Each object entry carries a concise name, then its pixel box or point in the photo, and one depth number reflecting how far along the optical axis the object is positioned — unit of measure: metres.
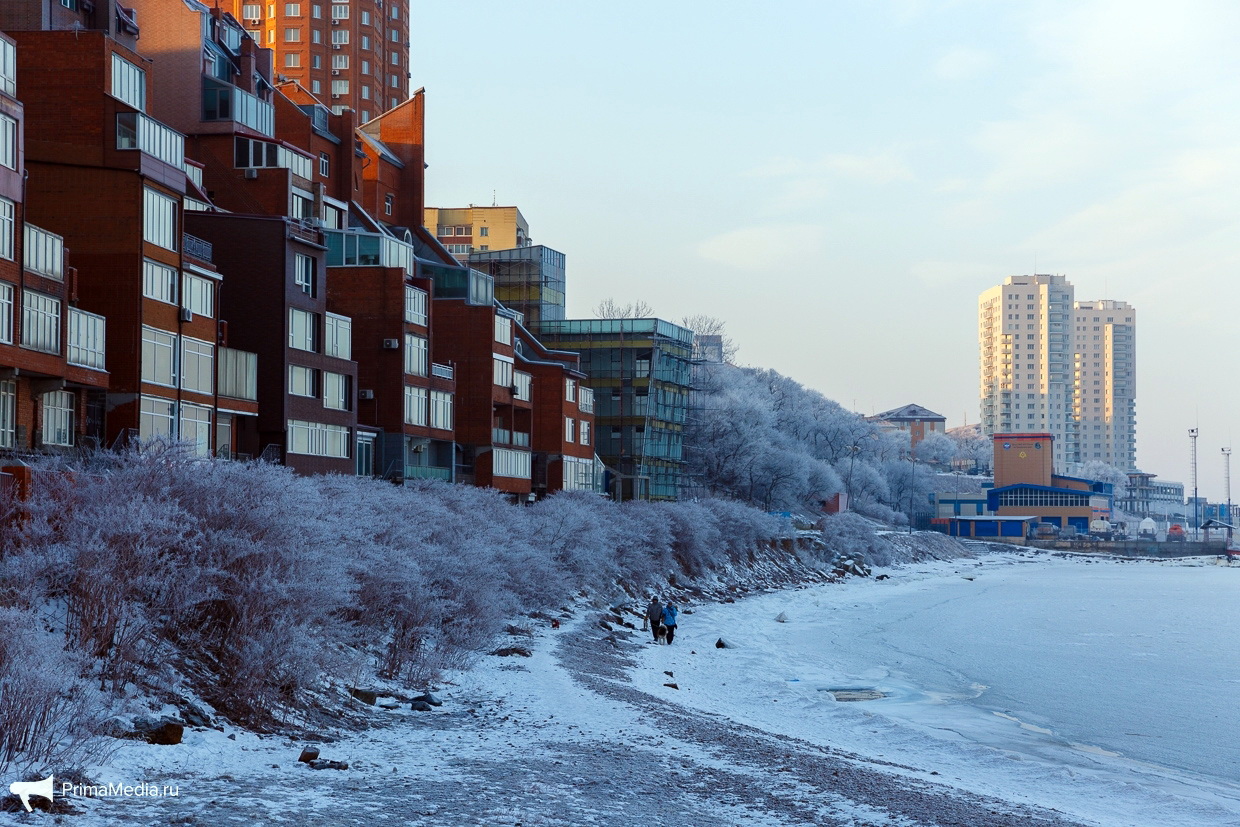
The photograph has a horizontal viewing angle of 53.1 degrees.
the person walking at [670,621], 50.41
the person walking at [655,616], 50.47
